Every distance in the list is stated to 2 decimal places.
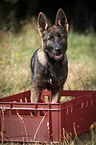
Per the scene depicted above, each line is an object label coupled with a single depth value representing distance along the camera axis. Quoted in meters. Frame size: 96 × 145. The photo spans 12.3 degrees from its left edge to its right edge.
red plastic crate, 5.05
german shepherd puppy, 5.67
